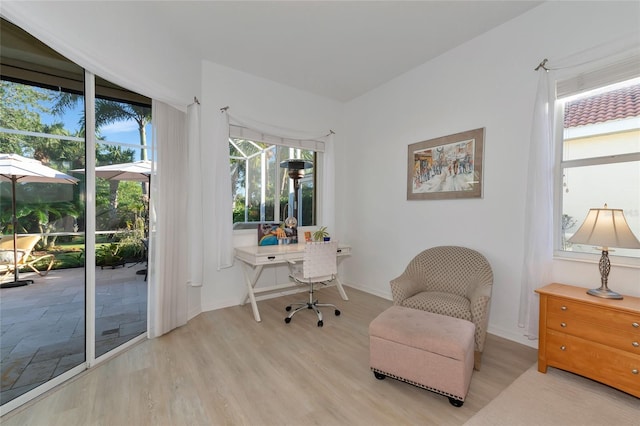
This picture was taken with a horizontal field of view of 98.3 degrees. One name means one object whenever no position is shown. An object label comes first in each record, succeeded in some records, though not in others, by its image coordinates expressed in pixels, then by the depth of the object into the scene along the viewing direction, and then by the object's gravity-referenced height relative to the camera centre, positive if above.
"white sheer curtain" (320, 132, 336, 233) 4.51 +0.39
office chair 3.13 -0.67
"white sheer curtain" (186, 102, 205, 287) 3.11 +0.09
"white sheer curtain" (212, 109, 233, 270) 3.43 +0.19
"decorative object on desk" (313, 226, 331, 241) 3.99 -0.40
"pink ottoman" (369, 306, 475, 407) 1.76 -0.96
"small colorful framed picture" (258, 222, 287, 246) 3.86 -0.36
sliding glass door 1.82 -0.09
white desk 3.20 -0.60
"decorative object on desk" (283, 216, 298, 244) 4.07 -0.31
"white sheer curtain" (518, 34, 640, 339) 2.35 +0.26
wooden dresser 1.77 -0.86
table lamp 1.84 -0.16
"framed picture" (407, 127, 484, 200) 2.99 +0.51
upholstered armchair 2.20 -0.72
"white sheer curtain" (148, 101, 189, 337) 2.73 -0.20
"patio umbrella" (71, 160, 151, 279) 2.38 +0.32
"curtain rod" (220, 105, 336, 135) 3.46 +1.24
